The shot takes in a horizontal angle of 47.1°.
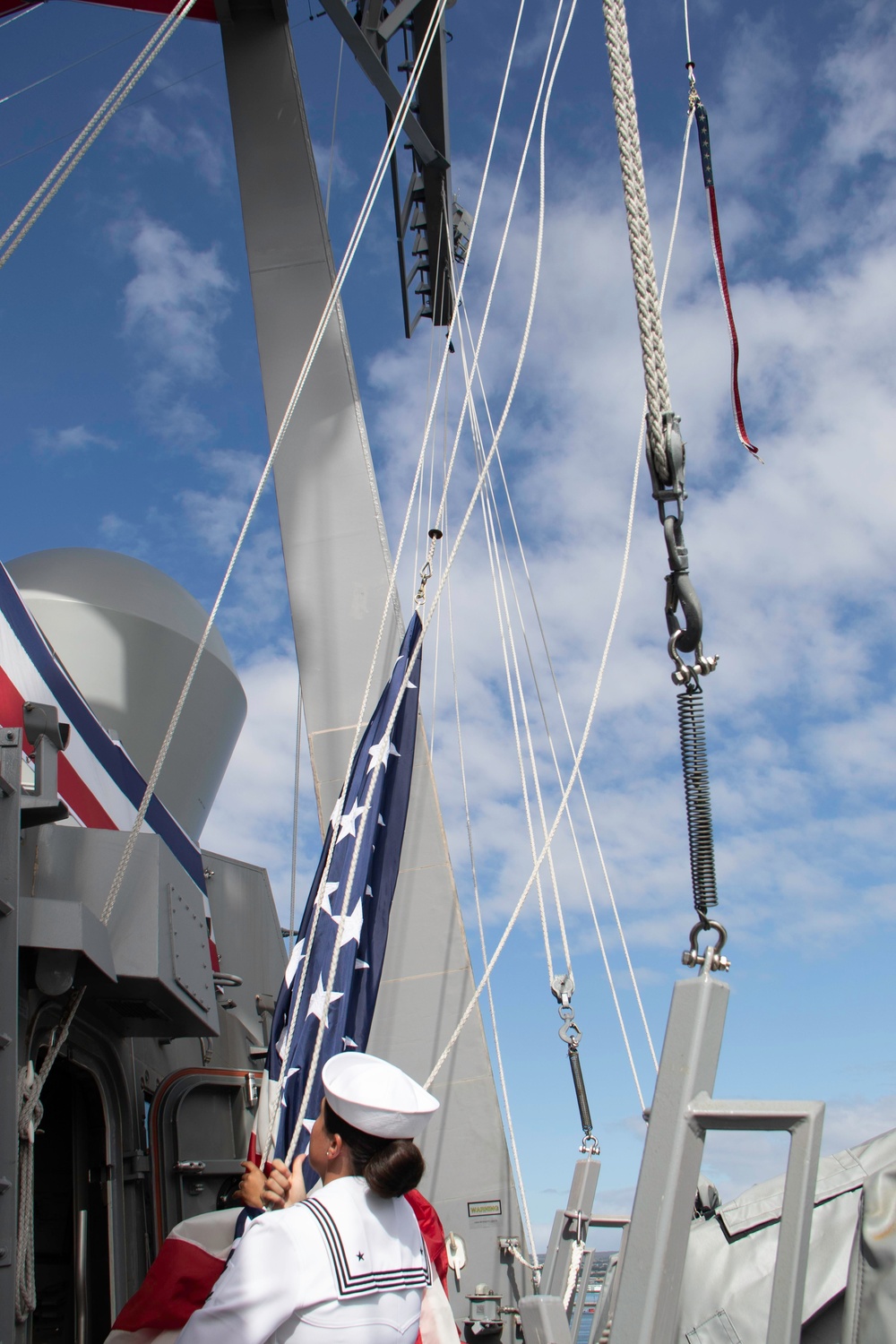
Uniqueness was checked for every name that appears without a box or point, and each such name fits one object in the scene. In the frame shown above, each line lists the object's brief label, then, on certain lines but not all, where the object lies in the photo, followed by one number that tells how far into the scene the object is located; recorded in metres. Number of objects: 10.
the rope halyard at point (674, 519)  1.77
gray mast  5.92
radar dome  9.27
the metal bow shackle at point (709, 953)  1.48
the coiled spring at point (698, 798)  1.68
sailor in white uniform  1.44
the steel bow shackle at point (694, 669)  1.87
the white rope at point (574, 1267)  4.32
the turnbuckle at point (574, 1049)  5.15
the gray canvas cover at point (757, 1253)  2.24
